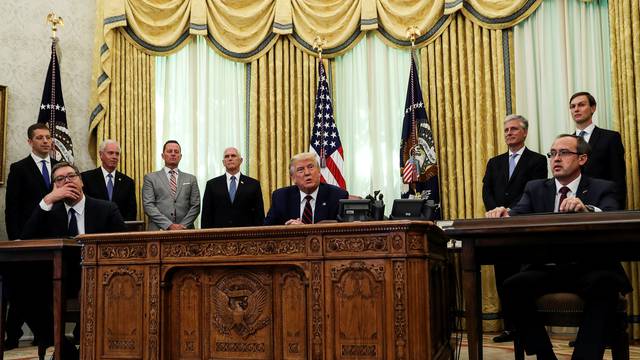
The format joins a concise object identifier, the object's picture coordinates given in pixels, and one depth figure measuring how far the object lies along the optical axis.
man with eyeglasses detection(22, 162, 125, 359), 4.89
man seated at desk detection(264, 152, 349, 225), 5.28
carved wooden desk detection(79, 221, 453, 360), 3.64
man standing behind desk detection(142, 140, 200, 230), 6.79
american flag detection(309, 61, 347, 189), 7.10
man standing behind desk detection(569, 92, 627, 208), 5.40
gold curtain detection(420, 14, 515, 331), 6.70
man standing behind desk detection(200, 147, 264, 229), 6.54
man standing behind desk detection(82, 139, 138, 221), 6.63
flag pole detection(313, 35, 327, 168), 7.15
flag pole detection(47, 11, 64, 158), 7.09
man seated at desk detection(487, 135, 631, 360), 3.45
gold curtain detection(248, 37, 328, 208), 7.52
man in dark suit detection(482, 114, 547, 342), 5.61
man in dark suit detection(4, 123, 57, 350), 6.29
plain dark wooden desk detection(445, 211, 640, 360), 3.40
